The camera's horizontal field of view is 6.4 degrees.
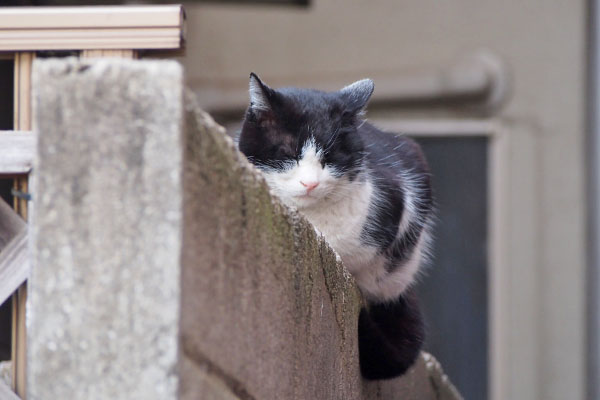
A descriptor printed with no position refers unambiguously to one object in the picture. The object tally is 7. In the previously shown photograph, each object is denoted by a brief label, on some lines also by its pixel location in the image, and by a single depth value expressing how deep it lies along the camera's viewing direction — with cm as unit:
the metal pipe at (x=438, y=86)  608
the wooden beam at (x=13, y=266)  414
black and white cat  444
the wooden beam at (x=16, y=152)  416
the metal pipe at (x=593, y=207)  563
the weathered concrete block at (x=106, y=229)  327
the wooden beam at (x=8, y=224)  416
